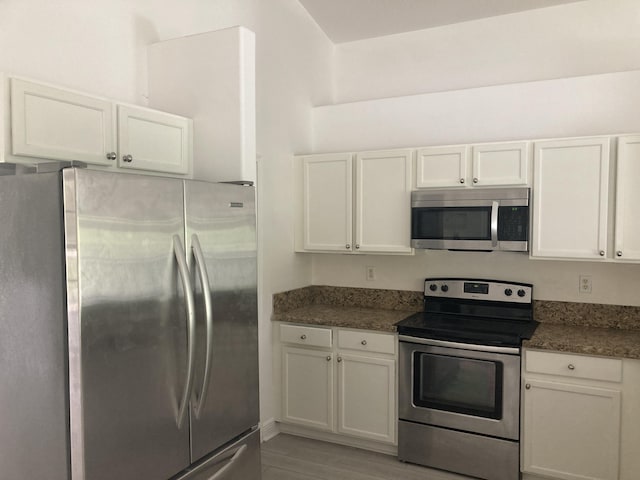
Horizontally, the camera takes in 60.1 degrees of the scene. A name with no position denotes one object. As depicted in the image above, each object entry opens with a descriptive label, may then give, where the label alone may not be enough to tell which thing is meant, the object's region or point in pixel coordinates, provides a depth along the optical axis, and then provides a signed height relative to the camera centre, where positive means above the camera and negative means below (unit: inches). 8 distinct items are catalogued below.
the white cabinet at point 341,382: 141.3 -42.8
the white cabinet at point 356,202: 147.9 +5.3
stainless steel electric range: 126.2 -39.9
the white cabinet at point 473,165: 132.5 +14.0
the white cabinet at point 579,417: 116.9 -42.5
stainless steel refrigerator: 64.7 -13.2
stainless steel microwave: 131.6 +0.6
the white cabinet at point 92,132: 77.5 +14.4
